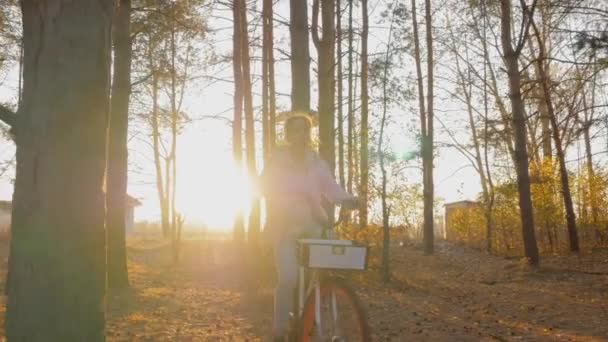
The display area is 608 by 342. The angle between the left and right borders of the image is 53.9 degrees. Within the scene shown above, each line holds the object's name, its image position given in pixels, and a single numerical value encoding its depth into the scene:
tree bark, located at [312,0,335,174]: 11.22
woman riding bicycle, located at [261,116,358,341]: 4.41
